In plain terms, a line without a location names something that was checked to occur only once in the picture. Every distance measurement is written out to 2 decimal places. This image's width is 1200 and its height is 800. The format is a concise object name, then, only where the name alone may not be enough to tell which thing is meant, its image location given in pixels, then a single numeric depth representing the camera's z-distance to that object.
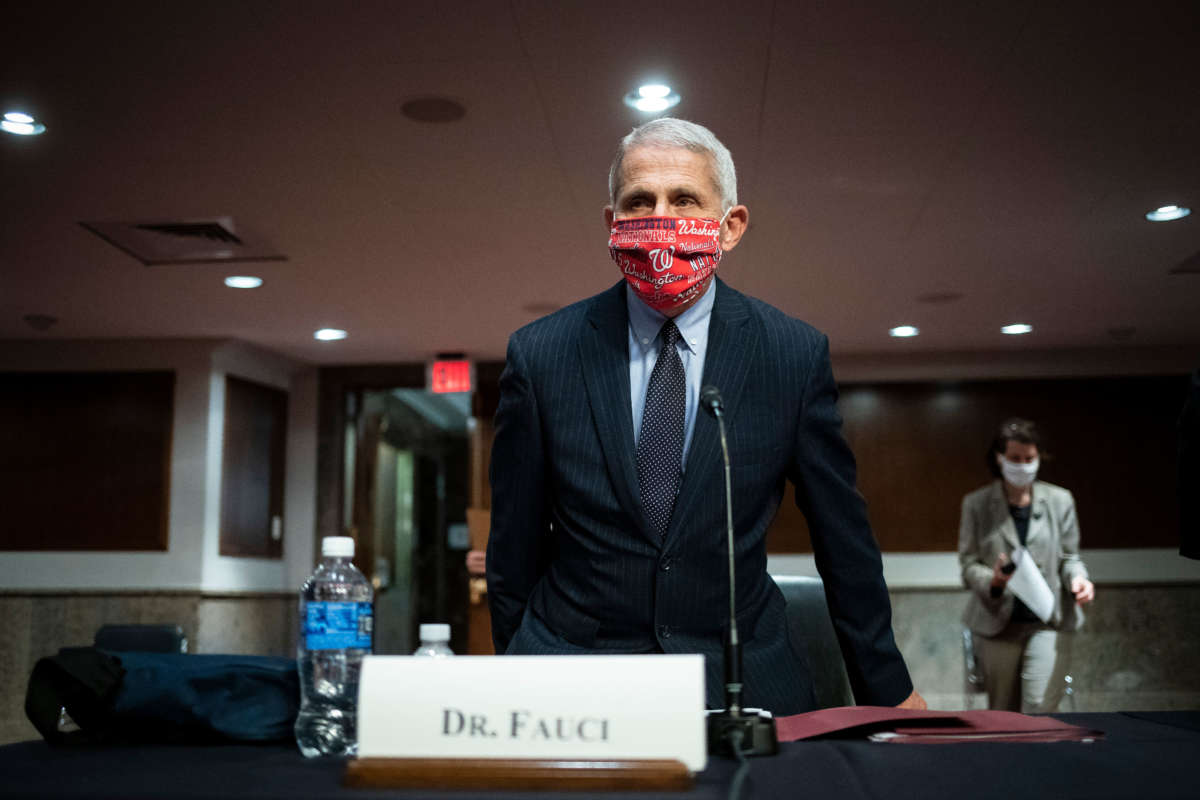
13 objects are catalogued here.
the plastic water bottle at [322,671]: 1.16
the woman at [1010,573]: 4.65
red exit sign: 8.41
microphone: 1.03
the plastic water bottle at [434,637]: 1.26
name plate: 0.90
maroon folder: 1.11
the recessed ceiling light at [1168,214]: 5.05
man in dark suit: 1.43
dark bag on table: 1.14
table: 0.86
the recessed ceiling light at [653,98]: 3.80
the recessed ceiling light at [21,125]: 3.94
